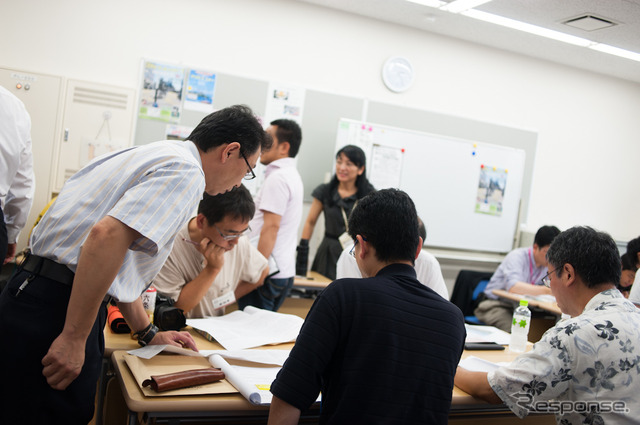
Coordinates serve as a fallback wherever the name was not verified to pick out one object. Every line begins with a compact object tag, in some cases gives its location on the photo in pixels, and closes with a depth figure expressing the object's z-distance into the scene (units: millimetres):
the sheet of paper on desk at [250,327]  2021
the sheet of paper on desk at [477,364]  2075
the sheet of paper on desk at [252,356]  1811
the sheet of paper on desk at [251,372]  1534
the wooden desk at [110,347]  1791
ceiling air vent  4134
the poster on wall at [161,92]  4199
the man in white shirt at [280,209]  3172
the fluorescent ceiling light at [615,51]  4895
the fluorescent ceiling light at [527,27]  4395
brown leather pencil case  1473
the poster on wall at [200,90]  4305
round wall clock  4957
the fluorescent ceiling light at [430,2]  4215
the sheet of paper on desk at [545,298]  4172
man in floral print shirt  1613
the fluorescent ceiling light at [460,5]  4102
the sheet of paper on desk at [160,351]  1742
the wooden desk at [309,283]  3775
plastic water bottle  2484
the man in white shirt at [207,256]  2268
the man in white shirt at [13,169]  2248
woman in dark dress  4195
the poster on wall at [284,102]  4551
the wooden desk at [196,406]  1431
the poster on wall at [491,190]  5355
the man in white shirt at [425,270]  2504
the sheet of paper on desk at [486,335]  2566
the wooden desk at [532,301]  3937
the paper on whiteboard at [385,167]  4867
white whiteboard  4887
